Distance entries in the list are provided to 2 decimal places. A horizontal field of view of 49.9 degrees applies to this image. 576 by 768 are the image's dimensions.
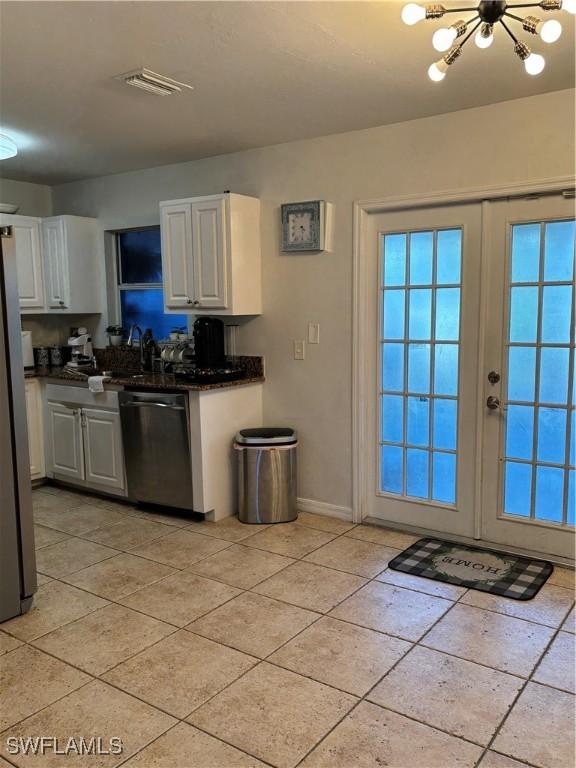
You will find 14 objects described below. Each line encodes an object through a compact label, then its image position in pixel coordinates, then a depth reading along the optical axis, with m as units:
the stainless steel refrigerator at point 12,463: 2.70
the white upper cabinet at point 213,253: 4.03
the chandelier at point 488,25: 1.87
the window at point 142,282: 5.00
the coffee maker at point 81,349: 5.16
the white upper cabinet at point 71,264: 5.07
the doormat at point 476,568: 3.06
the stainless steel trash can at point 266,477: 3.97
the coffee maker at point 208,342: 4.24
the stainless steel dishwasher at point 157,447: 4.00
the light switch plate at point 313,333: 4.05
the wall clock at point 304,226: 3.88
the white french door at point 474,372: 3.28
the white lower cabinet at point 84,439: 4.41
